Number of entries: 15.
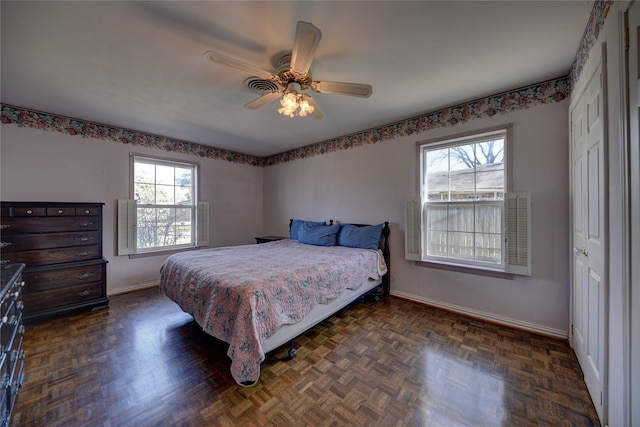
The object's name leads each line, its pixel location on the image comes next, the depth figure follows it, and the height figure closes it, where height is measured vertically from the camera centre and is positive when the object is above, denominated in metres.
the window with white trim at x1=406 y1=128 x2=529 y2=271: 2.61 +0.10
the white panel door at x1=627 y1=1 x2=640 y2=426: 1.00 +0.06
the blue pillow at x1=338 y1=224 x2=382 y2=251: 3.24 -0.32
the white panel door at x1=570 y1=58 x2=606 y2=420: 1.36 -0.14
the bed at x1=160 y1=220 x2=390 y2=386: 1.61 -0.63
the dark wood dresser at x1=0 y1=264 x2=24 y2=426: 1.21 -0.73
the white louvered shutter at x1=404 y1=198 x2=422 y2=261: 3.08 -0.22
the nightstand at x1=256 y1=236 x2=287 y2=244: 4.44 -0.47
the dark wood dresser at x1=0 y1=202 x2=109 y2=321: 2.46 -0.41
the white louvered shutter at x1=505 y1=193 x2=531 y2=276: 2.37 -0.21
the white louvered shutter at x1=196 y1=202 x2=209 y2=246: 4.26 -0.18
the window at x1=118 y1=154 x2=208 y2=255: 3.54 +0.09
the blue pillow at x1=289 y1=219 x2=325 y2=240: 4.03 -0.19
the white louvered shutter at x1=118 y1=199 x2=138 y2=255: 3.45 -0.18
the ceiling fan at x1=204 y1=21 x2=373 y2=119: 1.45 +1.00
